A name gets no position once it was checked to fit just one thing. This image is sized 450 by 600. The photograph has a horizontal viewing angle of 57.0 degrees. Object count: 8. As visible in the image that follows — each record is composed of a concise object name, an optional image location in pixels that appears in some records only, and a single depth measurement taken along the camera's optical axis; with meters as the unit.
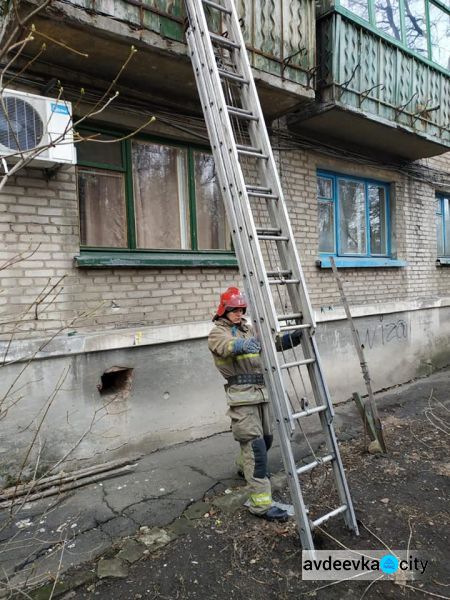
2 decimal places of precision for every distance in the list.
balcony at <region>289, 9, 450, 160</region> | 4.94
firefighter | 2.99
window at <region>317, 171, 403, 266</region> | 6.17
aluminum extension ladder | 2.64
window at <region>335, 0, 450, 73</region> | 5.23
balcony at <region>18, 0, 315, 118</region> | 3.25
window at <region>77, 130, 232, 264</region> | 4.13
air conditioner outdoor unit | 3.20
